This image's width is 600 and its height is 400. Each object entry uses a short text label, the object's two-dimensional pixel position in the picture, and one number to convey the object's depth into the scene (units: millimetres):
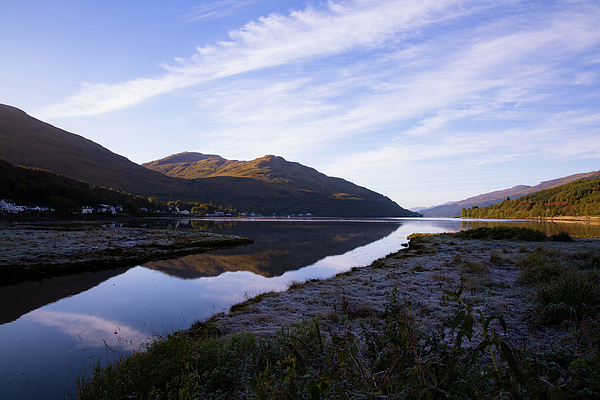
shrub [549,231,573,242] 24922
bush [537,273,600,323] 5750
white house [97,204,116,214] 96612
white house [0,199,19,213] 70288
